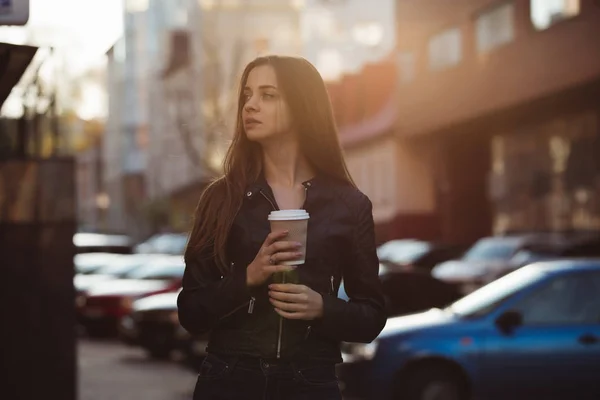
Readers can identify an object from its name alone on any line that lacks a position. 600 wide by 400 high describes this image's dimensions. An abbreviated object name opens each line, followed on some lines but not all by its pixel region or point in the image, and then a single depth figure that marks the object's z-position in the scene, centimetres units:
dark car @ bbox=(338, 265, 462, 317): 1861
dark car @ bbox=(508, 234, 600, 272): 2439
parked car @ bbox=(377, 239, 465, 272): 3275
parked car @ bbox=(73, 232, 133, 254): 4170
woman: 408
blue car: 1205
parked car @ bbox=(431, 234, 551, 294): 2599
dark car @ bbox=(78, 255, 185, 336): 2631
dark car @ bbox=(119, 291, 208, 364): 2155
